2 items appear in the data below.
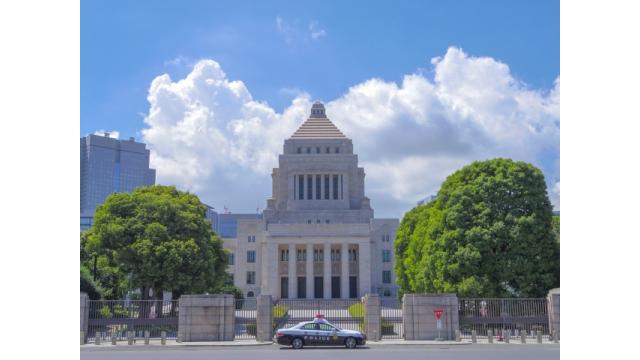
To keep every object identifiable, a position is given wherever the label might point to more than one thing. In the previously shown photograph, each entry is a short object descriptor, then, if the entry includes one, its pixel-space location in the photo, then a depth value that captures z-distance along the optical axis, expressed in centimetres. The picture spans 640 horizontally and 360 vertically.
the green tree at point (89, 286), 4088
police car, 2708
